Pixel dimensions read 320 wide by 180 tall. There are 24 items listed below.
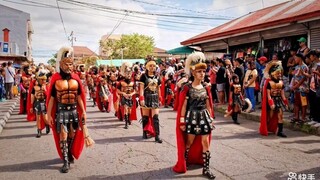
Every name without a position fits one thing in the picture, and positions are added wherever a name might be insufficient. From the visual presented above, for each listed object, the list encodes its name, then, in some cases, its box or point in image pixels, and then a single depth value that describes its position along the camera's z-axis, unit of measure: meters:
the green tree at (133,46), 59.00
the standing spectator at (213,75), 13.34
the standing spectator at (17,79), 19.63
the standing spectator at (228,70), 12.38
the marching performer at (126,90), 9.32
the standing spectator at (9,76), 17.02
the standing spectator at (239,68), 10.86
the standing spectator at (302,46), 9.84
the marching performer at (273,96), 7.56
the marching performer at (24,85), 10.95
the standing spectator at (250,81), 10.42
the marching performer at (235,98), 9.37
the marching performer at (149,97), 7.52
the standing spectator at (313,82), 7.98
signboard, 29.92
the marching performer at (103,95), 12.96
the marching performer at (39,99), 8.21
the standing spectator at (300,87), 8.18
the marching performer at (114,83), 10.84
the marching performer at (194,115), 4.94
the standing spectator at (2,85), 16.66
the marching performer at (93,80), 14.30
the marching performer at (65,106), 5.43
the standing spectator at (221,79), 12.41
